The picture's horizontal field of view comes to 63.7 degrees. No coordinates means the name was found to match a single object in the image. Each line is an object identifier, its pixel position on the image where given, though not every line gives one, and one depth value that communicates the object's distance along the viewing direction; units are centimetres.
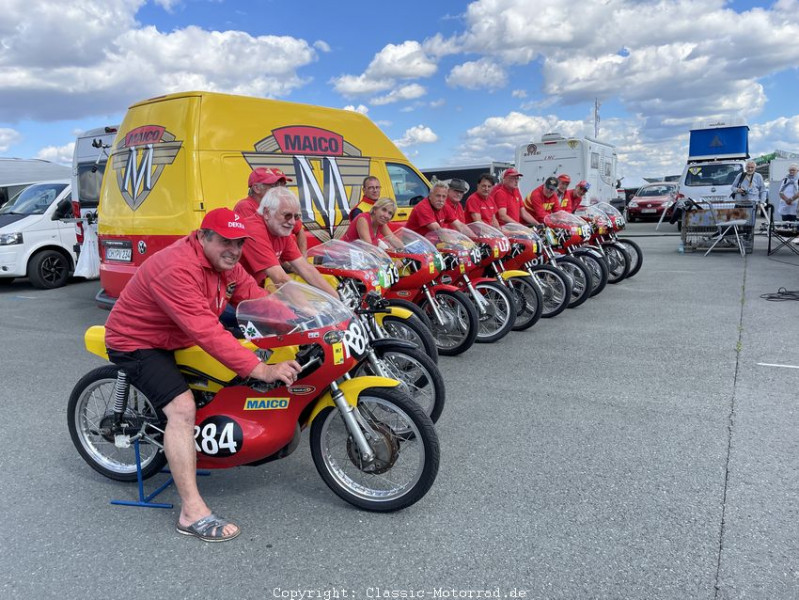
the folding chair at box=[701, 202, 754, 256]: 1383
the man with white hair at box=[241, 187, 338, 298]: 423
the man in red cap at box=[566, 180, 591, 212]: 1024
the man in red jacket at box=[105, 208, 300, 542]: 304
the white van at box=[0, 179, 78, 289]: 1084
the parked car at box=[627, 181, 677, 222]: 2456
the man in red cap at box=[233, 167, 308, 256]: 493
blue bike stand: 351
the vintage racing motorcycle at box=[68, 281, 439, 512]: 319
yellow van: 603
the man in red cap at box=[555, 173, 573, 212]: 980
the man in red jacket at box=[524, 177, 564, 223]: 918
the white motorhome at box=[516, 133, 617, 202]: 1858
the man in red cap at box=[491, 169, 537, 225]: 866
